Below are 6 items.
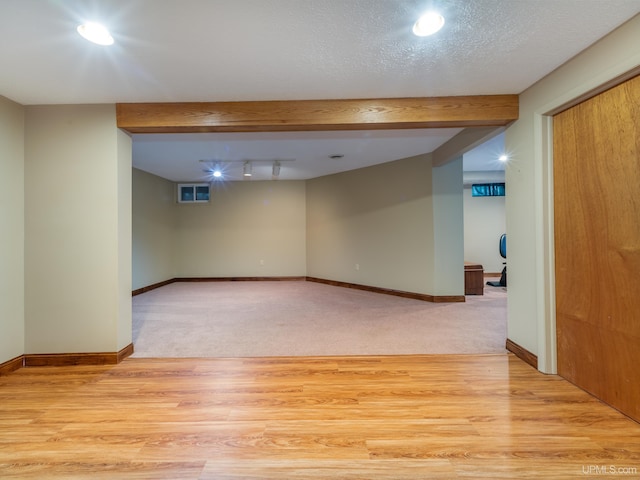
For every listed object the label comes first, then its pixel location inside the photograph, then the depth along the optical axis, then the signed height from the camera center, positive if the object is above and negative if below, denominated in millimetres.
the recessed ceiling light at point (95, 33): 1667 +1172
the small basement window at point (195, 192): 7164 +1195
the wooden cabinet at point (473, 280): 5348 -669
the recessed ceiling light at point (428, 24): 1606 +1162
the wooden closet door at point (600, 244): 1779 -28
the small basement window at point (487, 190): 7180 +1182
